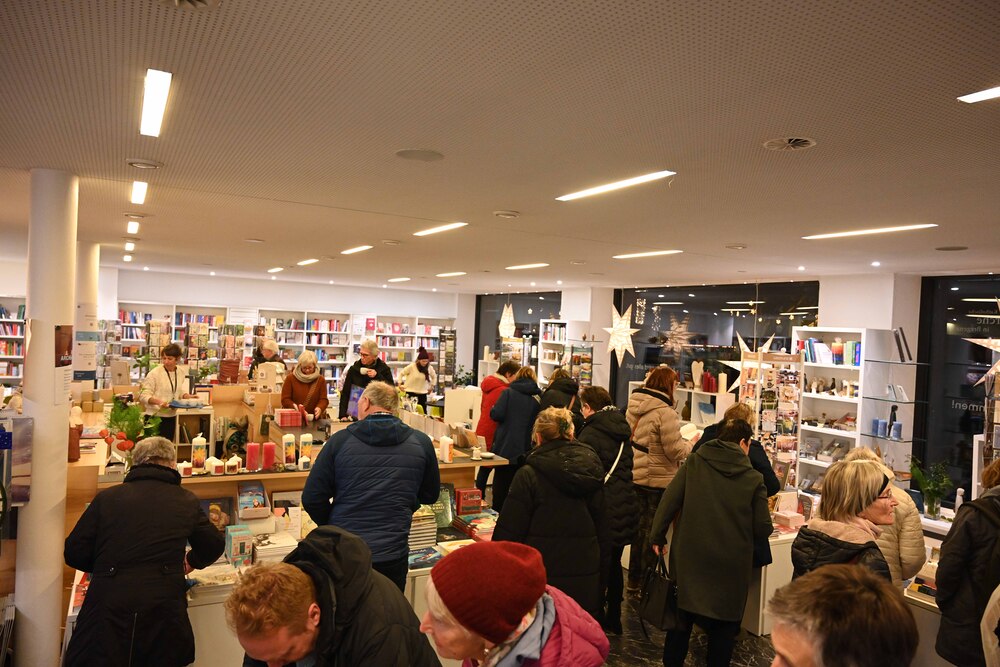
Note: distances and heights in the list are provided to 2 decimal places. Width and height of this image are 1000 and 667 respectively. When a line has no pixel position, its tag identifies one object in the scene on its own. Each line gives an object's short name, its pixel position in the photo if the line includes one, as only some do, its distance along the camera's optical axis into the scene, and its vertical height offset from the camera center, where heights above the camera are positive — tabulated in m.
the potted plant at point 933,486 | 6.55 -1.47
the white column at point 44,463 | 3.98 -0.96
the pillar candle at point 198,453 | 4.30 -0.94
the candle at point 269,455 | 4.46 -0.96
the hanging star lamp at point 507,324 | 14.05 -0.17
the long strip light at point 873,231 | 4.95 +0.74
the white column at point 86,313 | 7.96 -0.17
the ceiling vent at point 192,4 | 1.94 +0.84
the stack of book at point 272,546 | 3.74 -1.31
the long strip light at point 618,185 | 3.78 +0.79
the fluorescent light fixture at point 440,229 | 5.91 +0.76
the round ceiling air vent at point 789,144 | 3.00 +0.81
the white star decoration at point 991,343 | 6.01 -0.07
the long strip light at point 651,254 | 7.13 +0.72
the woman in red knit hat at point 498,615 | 1.56 -0.69
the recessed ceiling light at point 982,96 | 2.34 +0.82
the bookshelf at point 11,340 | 12.14 -0.78
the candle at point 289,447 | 4.58 -0.93
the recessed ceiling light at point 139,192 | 4.73 +0.79
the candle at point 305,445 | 4.64 -0.92
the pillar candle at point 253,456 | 4.38 -0.96
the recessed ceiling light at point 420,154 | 3.49 +0.81
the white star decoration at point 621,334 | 10.84 -0.21
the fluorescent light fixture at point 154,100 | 2.58 +0.83
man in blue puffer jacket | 3.29 -0.81
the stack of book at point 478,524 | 4.45 -1.39
